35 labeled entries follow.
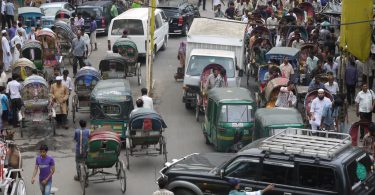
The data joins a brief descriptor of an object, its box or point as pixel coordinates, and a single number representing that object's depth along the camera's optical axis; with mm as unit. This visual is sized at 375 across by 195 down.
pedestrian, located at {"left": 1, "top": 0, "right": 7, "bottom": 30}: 37294
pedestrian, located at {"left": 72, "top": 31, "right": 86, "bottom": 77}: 29797
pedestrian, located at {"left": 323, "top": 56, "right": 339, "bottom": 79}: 26359
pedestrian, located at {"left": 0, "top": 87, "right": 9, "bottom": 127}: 23422
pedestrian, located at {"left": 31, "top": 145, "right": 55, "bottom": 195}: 17062
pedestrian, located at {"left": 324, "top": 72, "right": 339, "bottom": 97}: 23467
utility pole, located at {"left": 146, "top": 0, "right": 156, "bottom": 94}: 26375
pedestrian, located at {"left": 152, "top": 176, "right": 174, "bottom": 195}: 14789
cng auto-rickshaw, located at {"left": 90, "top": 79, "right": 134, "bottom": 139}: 21766
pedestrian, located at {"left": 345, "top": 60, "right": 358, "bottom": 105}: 25719
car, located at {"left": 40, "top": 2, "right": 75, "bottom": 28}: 36838
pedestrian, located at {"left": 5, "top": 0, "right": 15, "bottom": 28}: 37562
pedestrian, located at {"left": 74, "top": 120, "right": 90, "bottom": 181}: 18656
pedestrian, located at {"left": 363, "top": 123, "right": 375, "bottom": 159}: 18766
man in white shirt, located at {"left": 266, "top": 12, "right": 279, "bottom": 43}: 33906
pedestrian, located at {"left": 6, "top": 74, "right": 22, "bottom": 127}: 23922
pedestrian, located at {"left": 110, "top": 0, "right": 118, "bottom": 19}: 39562
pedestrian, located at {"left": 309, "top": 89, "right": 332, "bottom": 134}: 21420
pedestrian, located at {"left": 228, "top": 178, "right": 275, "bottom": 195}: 14777
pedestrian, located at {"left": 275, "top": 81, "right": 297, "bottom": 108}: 22891
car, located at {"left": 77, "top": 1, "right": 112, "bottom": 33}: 37688
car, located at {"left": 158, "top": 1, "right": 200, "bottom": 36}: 39344
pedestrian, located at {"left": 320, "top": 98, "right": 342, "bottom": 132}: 21234
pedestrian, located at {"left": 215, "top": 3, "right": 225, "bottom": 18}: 39812
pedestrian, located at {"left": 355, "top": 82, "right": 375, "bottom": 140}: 22562
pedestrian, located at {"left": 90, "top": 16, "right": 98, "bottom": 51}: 34312
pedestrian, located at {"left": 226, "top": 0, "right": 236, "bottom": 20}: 40000
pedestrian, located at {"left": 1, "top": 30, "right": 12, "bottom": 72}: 29922
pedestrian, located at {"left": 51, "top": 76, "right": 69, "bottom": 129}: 23906
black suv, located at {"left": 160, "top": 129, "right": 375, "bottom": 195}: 15133
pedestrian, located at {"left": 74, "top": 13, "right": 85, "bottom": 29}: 34319
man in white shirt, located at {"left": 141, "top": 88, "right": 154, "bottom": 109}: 22250
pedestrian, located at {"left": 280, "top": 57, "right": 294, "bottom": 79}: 25875
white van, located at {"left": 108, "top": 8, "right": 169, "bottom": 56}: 31781
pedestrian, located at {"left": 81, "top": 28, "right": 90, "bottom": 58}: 30456
